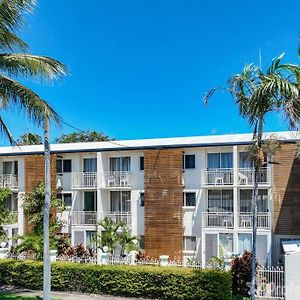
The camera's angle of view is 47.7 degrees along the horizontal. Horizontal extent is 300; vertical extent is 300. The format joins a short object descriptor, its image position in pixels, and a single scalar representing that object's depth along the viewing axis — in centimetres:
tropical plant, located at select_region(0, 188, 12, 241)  1808
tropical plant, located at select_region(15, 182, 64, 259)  1909
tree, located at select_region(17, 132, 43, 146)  3968
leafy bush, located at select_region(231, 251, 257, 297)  1424
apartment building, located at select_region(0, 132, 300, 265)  1869
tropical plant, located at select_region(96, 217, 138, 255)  1912
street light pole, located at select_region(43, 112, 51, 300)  1208
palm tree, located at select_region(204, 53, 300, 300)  1143
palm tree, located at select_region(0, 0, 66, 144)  1142
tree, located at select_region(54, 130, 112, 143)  4279
